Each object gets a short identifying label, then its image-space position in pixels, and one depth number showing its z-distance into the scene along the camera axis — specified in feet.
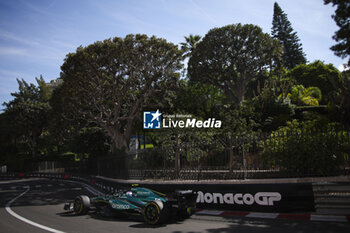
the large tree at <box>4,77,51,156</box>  156.97
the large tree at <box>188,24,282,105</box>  104.63
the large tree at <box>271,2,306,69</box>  183.21
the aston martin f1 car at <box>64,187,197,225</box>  27.37
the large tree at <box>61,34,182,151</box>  80.64
